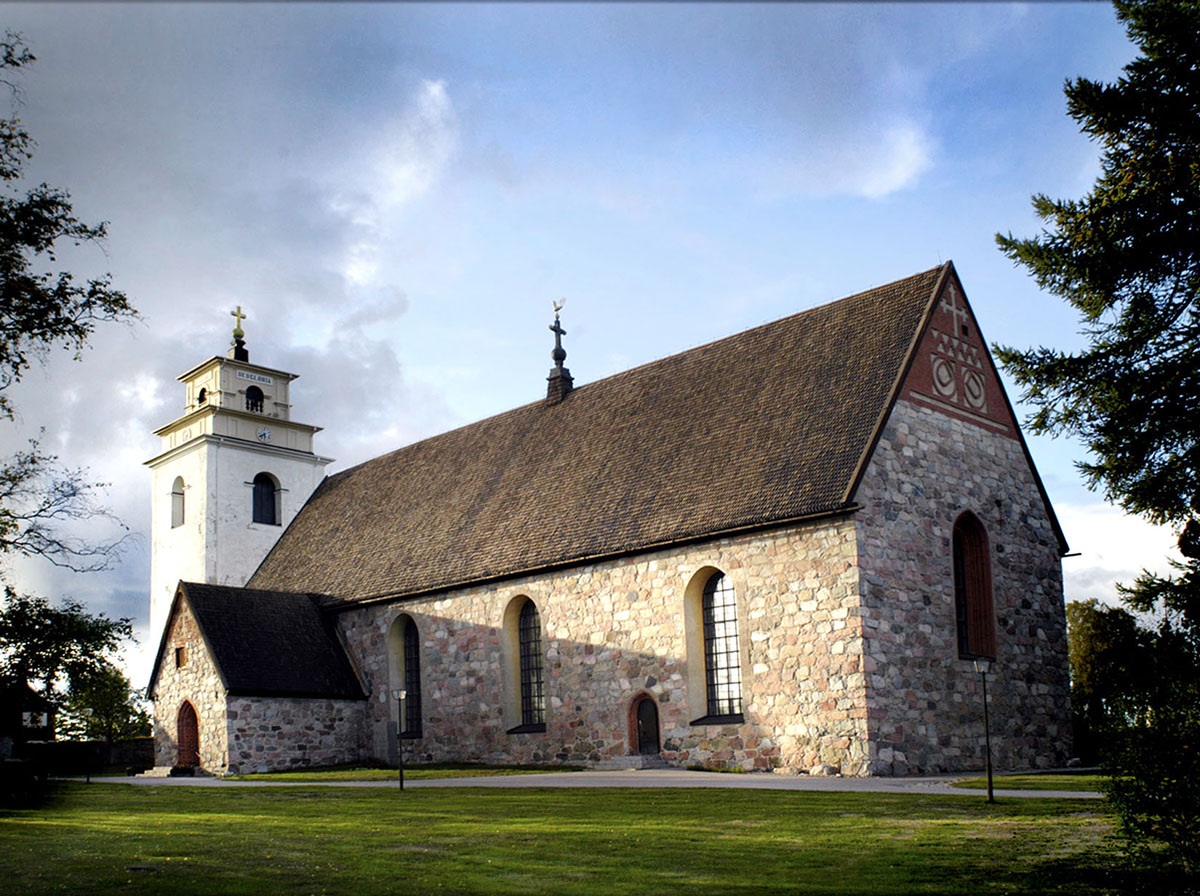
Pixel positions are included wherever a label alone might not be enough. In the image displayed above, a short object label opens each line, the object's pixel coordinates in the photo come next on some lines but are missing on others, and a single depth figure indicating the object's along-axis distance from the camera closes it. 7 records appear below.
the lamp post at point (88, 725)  62.81
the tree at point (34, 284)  14.33
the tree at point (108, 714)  55.59
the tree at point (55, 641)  24.47
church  22.36
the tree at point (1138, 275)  18.11
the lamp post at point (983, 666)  16.65
